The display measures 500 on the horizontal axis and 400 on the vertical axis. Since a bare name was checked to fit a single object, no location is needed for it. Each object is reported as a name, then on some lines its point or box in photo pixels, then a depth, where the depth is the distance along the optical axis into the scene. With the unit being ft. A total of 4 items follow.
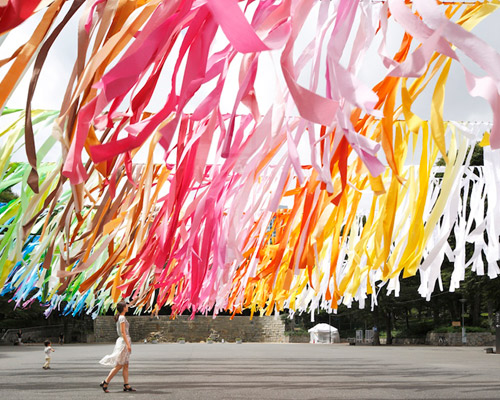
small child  50.49
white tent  155.94
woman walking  31.14
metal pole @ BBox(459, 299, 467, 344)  118.73
